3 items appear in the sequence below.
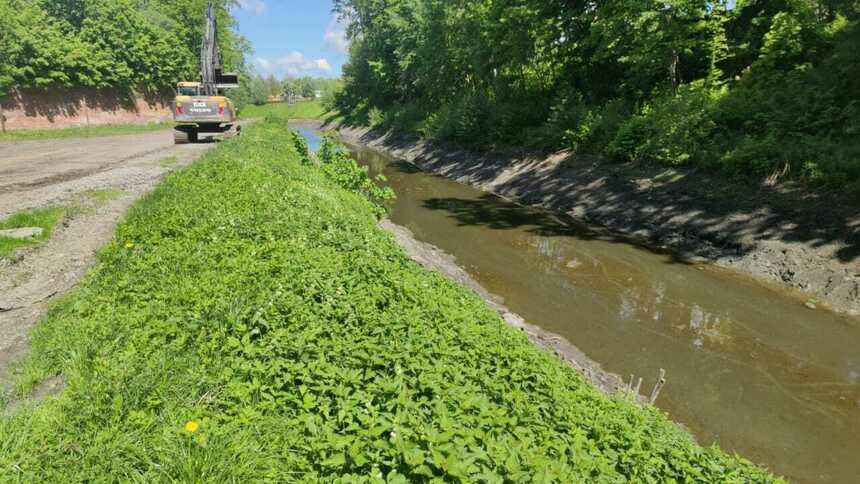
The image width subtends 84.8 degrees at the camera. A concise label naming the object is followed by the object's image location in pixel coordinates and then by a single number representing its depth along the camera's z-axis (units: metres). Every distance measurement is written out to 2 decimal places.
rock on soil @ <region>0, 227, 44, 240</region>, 8.74
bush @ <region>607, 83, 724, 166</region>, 15.79
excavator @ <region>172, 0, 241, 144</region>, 23.67
